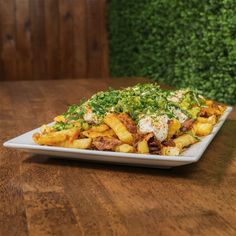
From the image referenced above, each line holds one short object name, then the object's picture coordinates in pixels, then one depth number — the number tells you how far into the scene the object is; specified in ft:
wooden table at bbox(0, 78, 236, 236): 2.27
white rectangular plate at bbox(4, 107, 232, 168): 2.83
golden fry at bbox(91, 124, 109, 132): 3.04
